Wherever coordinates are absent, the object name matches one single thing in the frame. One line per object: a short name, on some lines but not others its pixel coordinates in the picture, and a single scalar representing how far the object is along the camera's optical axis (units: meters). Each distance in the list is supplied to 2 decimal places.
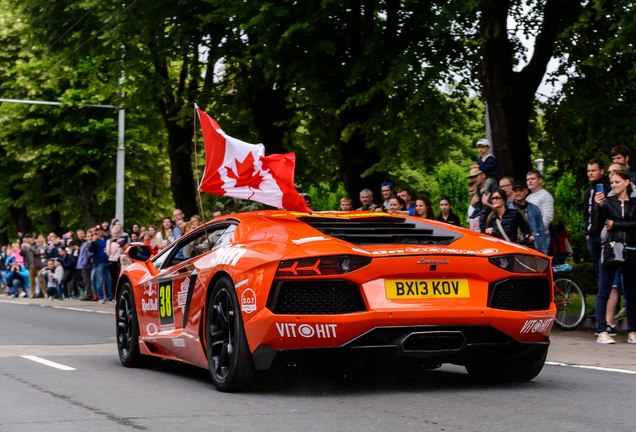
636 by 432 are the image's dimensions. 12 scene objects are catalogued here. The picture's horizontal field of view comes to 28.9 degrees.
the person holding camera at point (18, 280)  37.22
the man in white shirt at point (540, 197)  14.56
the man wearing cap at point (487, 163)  15.31
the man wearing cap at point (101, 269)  28.33
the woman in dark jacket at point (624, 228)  12.53
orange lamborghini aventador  7.66
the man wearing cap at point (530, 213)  14.11
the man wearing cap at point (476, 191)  15.19
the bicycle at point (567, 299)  14.73
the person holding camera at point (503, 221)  13.92
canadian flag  9.66
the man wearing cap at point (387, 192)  17.09
